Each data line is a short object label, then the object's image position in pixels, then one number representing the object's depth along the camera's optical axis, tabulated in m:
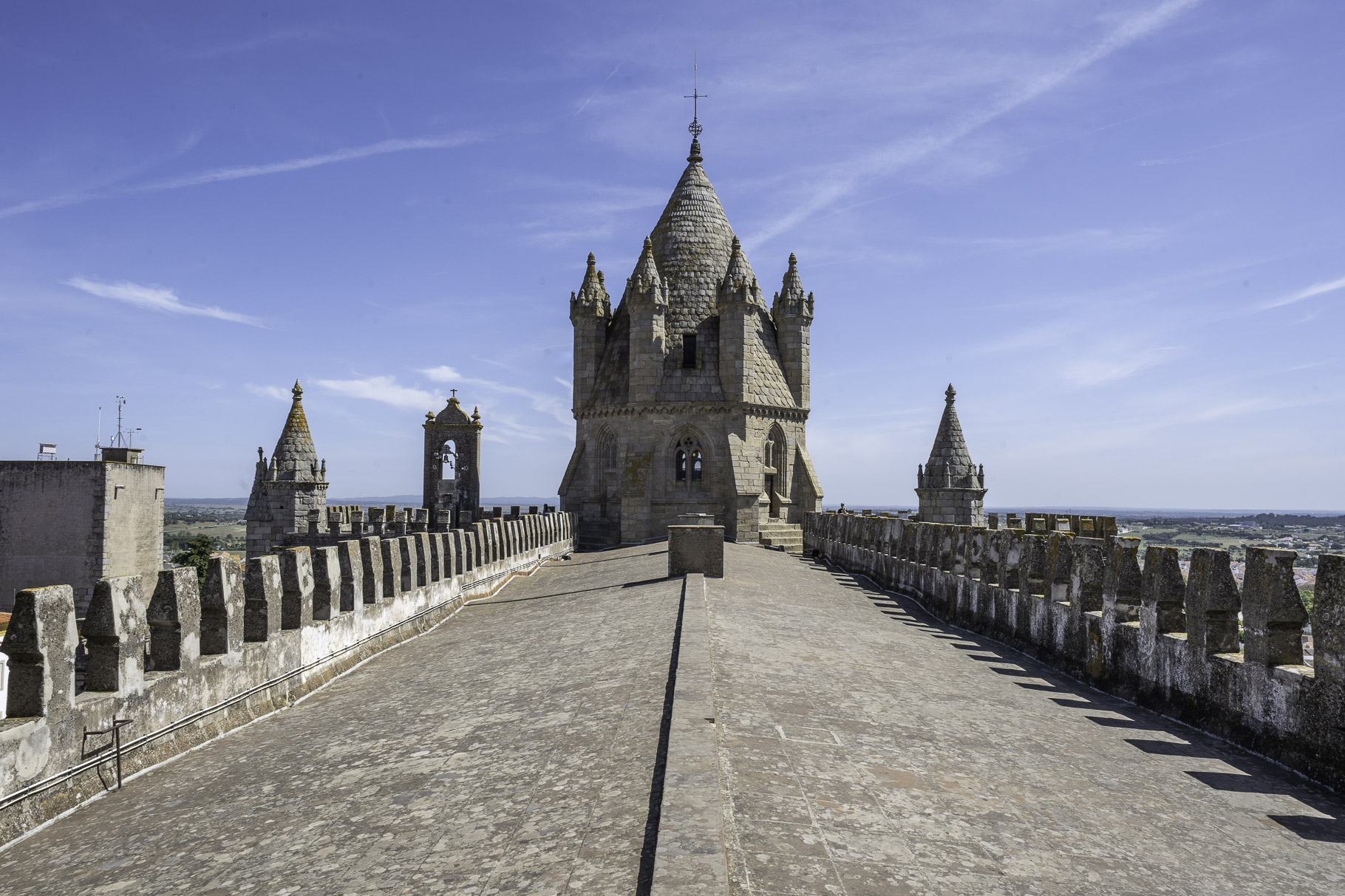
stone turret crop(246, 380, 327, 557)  33.81
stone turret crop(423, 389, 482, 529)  34.75
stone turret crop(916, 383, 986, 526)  33.78
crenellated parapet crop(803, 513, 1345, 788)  6.62
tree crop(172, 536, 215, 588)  43.03
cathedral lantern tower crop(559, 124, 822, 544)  31.61
